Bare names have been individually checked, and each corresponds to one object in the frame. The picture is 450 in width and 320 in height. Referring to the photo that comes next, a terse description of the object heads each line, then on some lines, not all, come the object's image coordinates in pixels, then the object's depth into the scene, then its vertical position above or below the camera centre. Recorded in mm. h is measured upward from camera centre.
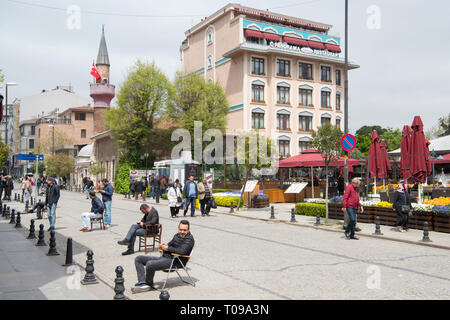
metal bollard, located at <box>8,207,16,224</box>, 16359 -1841
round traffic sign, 14273 +1037
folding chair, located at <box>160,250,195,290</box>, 6641 -1492
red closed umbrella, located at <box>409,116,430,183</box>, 17391 +820
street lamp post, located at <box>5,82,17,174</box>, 24625 +5139
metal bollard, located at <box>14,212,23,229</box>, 15133 -1884
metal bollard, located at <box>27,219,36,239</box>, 12404 -1875
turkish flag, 57178 +13484
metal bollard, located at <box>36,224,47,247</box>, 11096 -1870
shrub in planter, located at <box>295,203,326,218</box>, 17344 -1613
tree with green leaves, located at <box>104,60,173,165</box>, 38750 +6220
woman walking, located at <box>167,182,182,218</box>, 17531 -1179
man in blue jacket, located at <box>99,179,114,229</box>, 14476 -948
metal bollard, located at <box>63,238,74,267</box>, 8546 -1764
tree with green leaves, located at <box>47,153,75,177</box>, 51125 +688
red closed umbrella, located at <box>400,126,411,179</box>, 18088 +811
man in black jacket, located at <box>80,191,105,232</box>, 13633 -1403
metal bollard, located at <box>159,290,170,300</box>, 5718 -1719
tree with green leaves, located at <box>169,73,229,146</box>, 40000 +6637
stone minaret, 56781 +11162
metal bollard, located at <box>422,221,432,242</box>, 11266 -1701
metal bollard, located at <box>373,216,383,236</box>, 12656 -1714
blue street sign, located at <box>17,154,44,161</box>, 19684 +662
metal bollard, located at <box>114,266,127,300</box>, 5973 -1661
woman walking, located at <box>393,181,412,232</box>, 13383 -1085
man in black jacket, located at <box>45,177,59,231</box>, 14046 -1032
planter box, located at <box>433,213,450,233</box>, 13062 -1588
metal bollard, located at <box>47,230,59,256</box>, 9789 -1808
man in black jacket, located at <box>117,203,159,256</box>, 9750 -1351
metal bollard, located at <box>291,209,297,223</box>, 15997 -1750
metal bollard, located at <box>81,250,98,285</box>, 7072 -1756
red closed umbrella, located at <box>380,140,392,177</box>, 23112 +1022
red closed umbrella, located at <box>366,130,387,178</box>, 22609 +615
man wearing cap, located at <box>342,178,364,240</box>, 12180 -879
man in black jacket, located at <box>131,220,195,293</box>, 6609 -1436
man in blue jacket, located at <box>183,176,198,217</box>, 18312 -921
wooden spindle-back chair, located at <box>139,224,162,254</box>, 9859 -1438
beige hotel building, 46250 +11754
